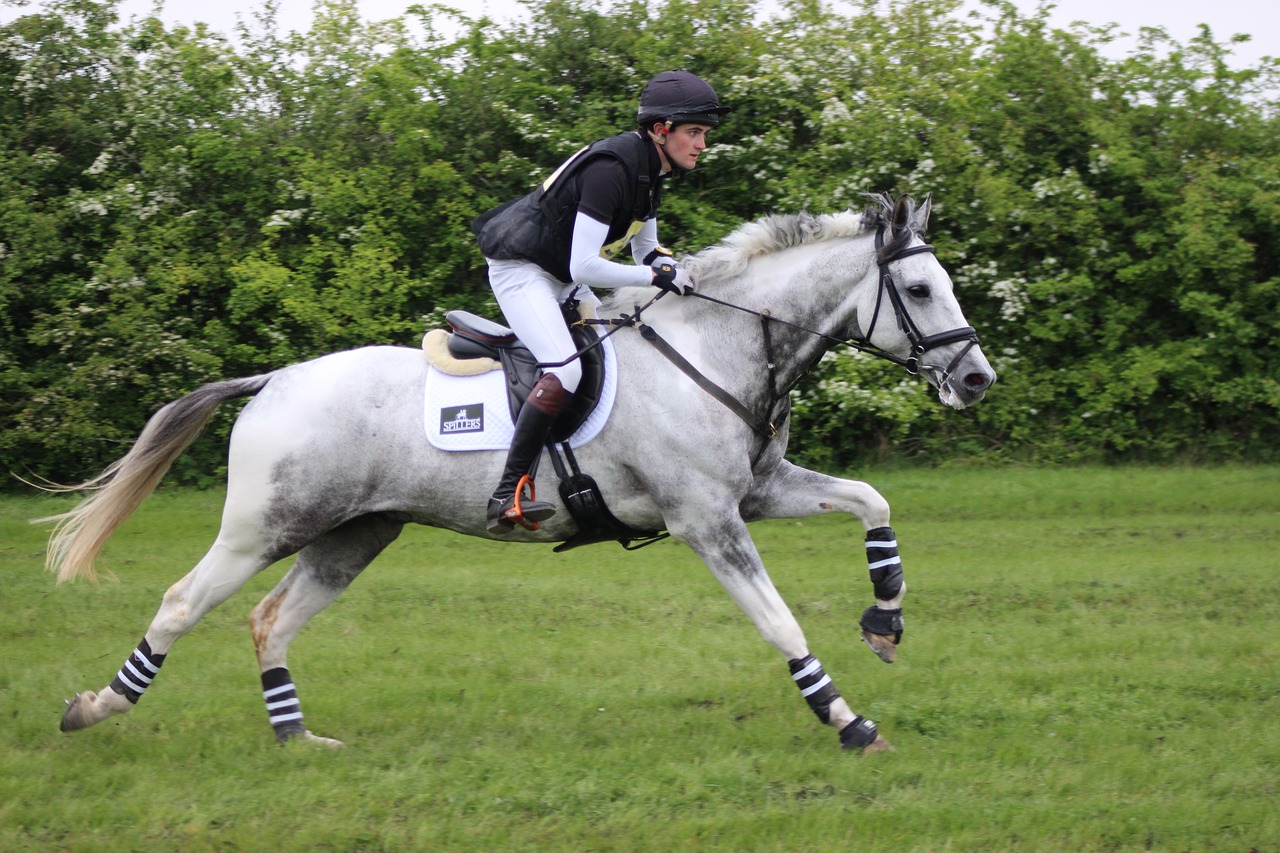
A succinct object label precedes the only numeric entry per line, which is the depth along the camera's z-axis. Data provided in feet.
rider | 36.58
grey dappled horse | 37.42
